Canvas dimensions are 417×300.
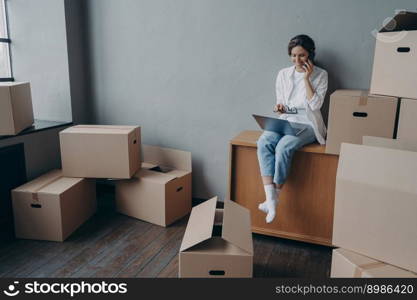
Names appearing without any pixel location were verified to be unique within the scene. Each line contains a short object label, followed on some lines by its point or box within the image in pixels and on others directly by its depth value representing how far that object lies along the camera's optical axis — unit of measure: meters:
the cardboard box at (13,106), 2.26
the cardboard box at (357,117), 1.94
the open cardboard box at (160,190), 2.52
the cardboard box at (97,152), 2.45
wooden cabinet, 2.17
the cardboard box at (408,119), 1.85
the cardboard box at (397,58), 1.82
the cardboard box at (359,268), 1.40
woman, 2.15
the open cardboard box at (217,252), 1.69
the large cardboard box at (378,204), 1.37
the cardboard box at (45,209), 2.27
